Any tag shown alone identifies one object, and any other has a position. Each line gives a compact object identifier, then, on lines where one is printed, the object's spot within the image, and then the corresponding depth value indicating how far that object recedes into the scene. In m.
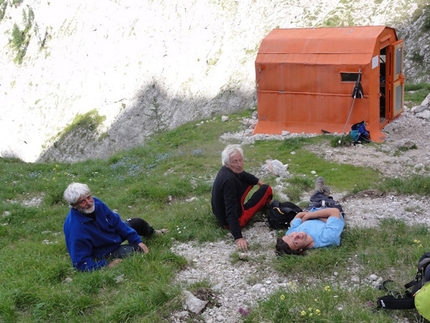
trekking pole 15.09
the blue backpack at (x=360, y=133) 15.09
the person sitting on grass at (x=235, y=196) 7.84
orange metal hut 15.43
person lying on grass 7.02
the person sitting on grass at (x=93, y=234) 6.73
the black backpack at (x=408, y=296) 5.15
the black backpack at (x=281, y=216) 8.28
